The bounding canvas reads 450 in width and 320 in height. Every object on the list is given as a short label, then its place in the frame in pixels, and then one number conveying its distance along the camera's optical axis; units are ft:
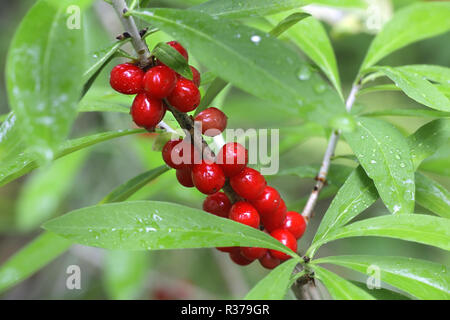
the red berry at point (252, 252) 0.92
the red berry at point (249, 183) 0.91
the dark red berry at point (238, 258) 0.95
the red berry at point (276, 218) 0.95
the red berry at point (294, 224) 0.96
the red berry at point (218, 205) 0.96
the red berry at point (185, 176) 0.93
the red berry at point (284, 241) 0.94
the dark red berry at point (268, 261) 0.96
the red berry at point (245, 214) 0.91
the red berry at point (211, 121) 0.90
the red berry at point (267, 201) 0.93
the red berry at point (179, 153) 0.91
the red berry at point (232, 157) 0.90
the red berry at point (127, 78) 0.88
